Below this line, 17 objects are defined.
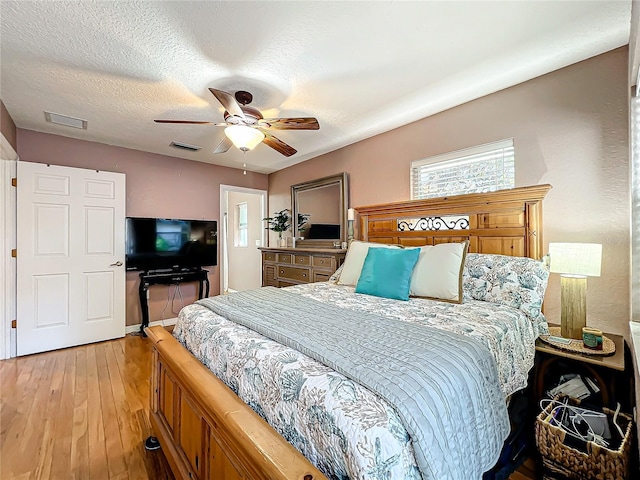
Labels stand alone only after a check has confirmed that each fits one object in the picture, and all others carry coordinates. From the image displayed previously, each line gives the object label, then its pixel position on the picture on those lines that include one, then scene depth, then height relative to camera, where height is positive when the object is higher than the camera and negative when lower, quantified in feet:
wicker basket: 4.29 -3.33
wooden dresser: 11.80 -1.09
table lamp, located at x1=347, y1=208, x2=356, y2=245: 11.85 +0.84
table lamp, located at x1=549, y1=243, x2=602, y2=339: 5.81 -0.72
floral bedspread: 2.55 -1.66
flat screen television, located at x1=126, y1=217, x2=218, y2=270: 13.01 -0.15
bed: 2.67 -1.74
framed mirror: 12.96 +1.44
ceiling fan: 7.74 +3.17
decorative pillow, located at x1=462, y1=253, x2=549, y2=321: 6.23 -0.93
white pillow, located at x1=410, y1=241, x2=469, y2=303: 6.76 -0.79
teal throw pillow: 7.02 -0.82
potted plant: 15.80 +0.97
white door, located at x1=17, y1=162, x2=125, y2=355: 10.81 -0.64
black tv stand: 12.96 -1.80
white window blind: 8.18 +2.08
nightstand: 5.32 -2.49
